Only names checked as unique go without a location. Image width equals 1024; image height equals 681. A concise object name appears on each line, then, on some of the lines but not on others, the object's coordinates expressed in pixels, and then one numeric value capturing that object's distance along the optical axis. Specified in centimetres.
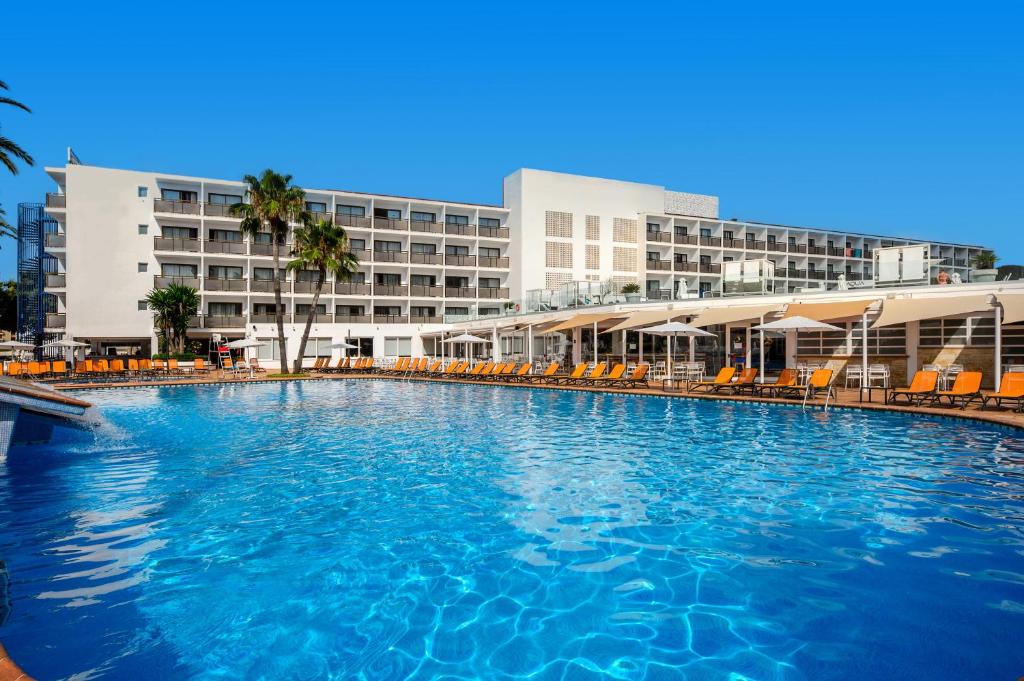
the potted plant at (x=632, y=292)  2431
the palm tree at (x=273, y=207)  3008
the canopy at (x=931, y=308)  1480
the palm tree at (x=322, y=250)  3116
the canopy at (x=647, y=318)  2125
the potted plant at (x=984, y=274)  1645
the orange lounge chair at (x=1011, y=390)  1262
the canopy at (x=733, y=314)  1866
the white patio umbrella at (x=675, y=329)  1888
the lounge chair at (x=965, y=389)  1336
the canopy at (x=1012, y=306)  1374
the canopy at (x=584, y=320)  2333
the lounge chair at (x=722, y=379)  1755
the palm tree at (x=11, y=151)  1163
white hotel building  3597
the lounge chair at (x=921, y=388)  1416
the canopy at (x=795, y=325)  1614
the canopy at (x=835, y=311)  1691
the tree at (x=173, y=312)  3378
